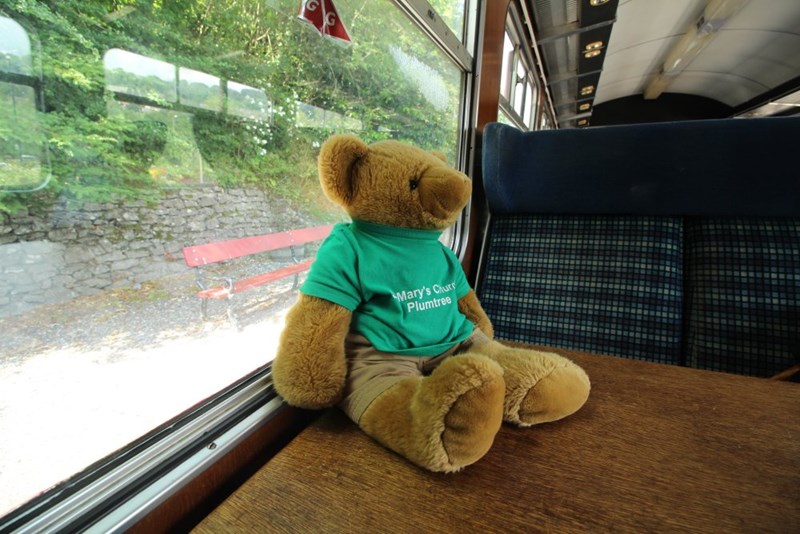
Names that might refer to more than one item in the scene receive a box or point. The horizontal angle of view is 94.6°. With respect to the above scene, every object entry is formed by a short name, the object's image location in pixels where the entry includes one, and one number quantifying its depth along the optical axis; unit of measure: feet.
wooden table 1.65
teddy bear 2.16
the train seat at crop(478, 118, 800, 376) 3.82
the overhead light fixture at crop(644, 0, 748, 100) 13.66
